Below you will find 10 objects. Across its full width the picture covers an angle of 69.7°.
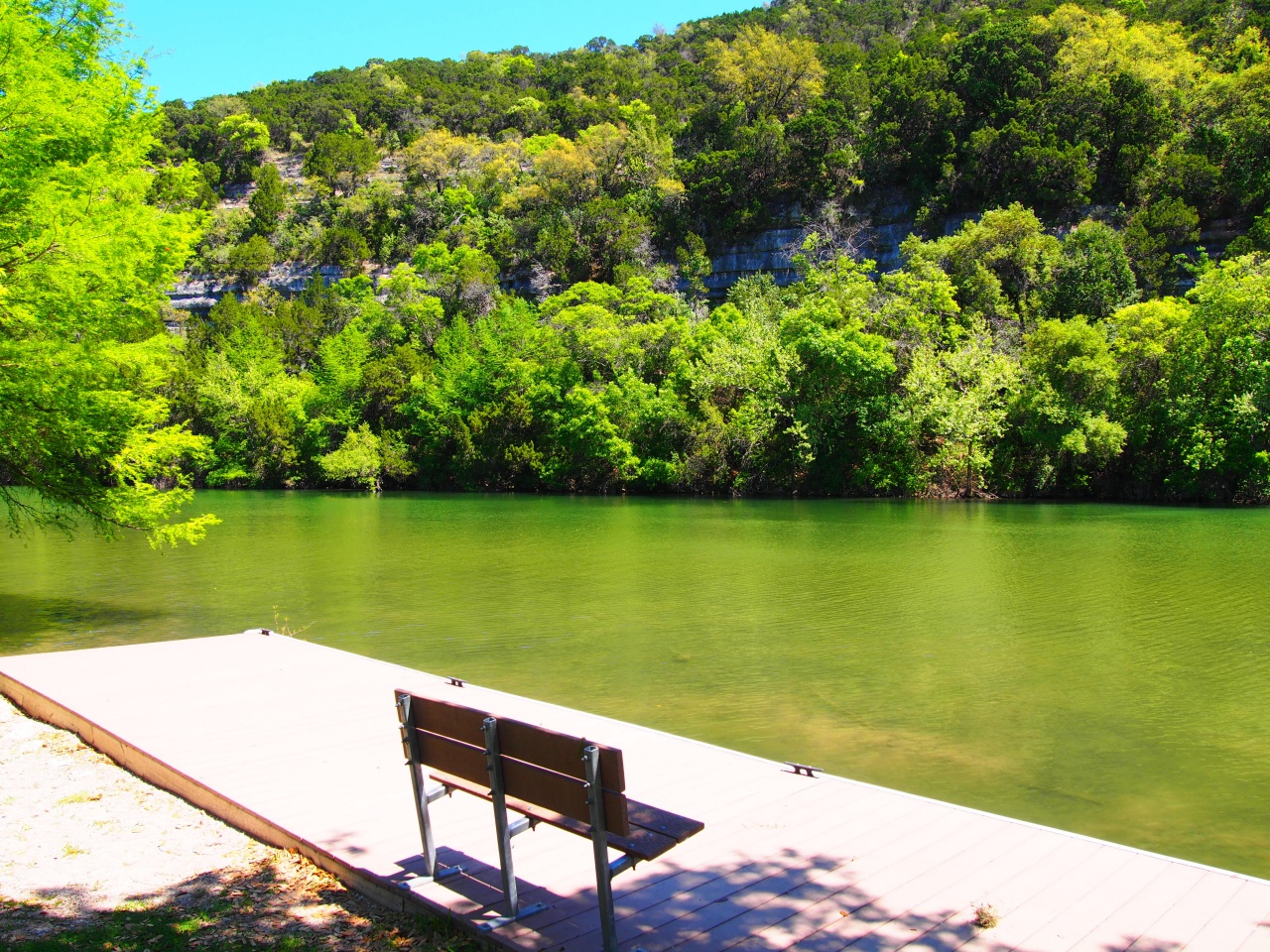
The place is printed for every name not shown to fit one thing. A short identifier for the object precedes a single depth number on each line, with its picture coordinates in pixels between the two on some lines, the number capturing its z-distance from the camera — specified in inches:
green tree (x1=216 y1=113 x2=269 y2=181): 4035.4
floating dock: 149.6
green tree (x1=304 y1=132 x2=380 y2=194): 3641.7
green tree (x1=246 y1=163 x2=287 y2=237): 3385.8
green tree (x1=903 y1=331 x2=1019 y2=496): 1464.1
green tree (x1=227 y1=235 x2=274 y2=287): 3080.7
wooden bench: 134.0
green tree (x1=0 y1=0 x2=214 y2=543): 418.9
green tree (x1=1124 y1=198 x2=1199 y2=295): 1793.8
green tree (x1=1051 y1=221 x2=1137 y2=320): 1712.6
